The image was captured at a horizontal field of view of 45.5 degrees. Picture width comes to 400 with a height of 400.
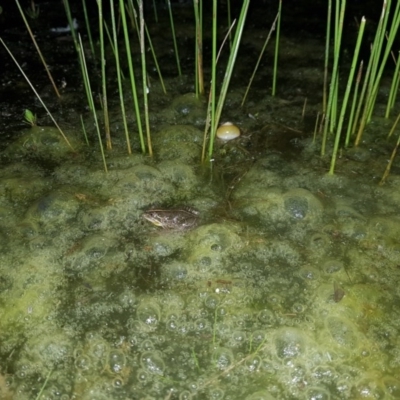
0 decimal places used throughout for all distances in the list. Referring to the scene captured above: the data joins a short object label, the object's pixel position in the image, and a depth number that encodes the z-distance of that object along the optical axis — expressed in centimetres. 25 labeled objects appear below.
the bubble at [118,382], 38
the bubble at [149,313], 42
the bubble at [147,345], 40
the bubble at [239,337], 40
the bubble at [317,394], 37
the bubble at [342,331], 40
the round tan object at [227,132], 59
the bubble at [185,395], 37
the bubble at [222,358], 39
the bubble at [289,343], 39
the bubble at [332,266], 45
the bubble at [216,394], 37
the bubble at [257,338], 40
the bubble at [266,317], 41
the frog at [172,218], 49
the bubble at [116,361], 39
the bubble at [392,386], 37
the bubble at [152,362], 39
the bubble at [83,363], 39
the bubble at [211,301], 43
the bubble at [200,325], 41
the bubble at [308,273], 44
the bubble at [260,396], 37
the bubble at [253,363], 39
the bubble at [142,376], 38
